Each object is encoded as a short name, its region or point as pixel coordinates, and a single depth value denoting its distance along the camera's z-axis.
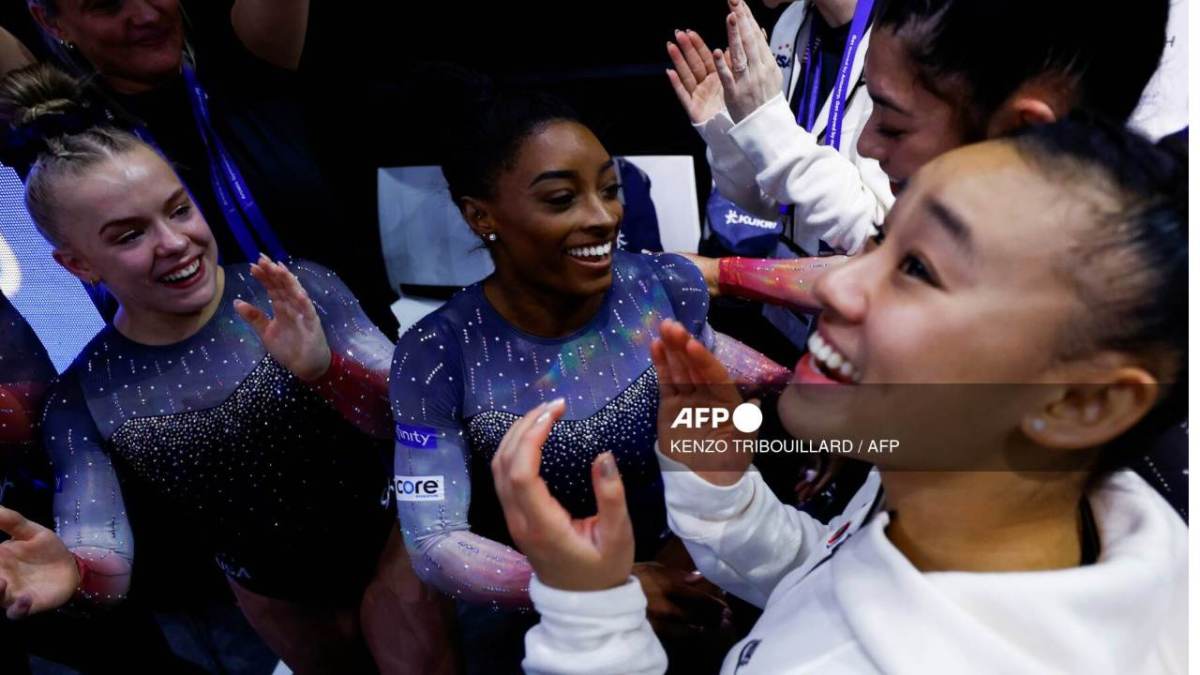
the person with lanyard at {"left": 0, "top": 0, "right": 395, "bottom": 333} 0.80
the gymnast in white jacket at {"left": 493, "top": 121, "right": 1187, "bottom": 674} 0.56
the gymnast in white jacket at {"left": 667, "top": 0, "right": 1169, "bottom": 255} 0.73
